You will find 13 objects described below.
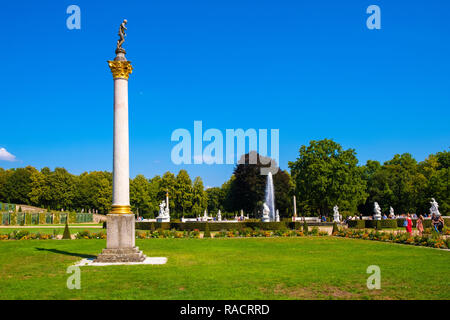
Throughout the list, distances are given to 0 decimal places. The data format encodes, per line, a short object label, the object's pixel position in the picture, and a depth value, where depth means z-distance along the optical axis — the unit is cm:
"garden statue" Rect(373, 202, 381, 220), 4740
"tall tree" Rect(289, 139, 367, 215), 5869
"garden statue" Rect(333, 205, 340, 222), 5406
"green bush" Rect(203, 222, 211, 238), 3185
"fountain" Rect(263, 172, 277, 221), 6826
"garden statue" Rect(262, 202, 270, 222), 4394
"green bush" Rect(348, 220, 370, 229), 4509
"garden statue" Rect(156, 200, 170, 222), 4925
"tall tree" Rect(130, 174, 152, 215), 9125
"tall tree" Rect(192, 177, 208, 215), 8881
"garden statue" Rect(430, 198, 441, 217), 3887
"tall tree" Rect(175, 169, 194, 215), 8672
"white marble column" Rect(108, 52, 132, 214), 1616
